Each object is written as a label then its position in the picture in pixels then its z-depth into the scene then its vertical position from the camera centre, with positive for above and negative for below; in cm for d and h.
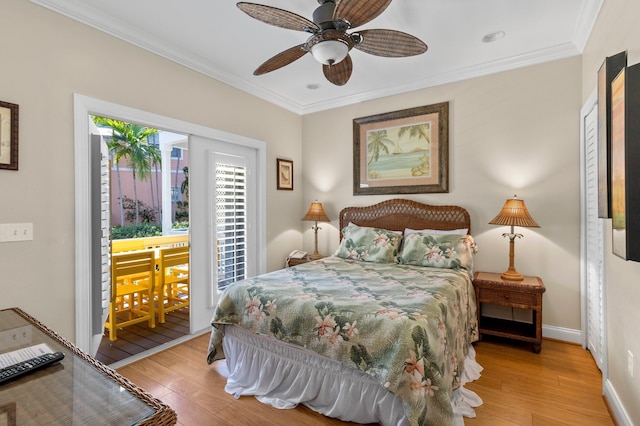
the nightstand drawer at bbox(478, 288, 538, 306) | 281 -79
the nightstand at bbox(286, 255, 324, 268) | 414 -64
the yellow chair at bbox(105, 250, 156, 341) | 321 -83
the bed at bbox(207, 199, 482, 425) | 166 -79
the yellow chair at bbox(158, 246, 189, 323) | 372 -84
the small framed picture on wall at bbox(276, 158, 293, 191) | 434 +55
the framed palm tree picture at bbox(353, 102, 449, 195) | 365 +75
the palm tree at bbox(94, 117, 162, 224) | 499 +110
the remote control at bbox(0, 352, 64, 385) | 92 -47
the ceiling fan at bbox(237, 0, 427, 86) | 179 +117
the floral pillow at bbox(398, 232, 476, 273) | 304 -40
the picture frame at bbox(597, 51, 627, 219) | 145 +42
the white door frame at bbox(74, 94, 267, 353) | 236 +2
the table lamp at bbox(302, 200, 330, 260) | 421 -3
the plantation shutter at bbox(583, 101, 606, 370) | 239 -35
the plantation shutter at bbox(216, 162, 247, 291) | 355 -11
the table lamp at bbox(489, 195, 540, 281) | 288 -8
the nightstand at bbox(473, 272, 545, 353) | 279 -82
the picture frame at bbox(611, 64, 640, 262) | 114 +20
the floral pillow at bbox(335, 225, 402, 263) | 338 -37
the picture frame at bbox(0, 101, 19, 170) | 202 +52
